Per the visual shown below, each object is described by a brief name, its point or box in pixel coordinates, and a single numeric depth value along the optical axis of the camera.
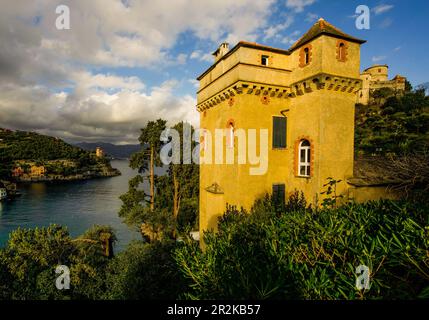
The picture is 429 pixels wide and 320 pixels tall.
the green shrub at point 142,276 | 9.07
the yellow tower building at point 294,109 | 11.42
